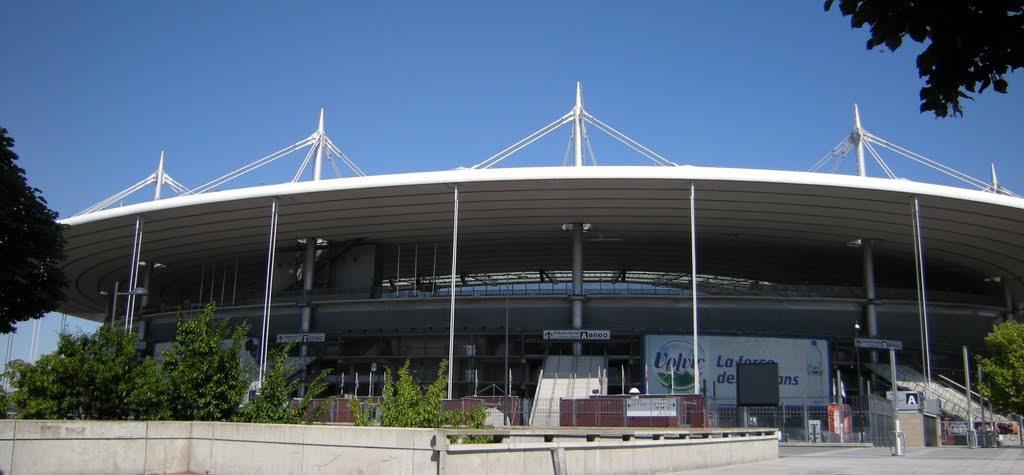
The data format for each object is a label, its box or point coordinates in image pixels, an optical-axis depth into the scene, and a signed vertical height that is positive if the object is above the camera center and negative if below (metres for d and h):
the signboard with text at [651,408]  31.41 +0.30
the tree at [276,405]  19.69 +0.10
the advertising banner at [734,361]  52.62 +3.22
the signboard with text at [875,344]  54.12 +4.48
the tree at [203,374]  19.48 +0.72
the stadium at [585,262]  47.53 +10.20
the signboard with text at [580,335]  53.81 +4.67
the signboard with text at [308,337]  57.06 +4.49
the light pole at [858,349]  54.12 +4.23
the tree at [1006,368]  46.66 +2.78
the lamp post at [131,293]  46.12 +5.71
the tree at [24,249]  23.48 +4.06
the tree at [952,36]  7.12 +3.00
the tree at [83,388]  19.06 +0.38
